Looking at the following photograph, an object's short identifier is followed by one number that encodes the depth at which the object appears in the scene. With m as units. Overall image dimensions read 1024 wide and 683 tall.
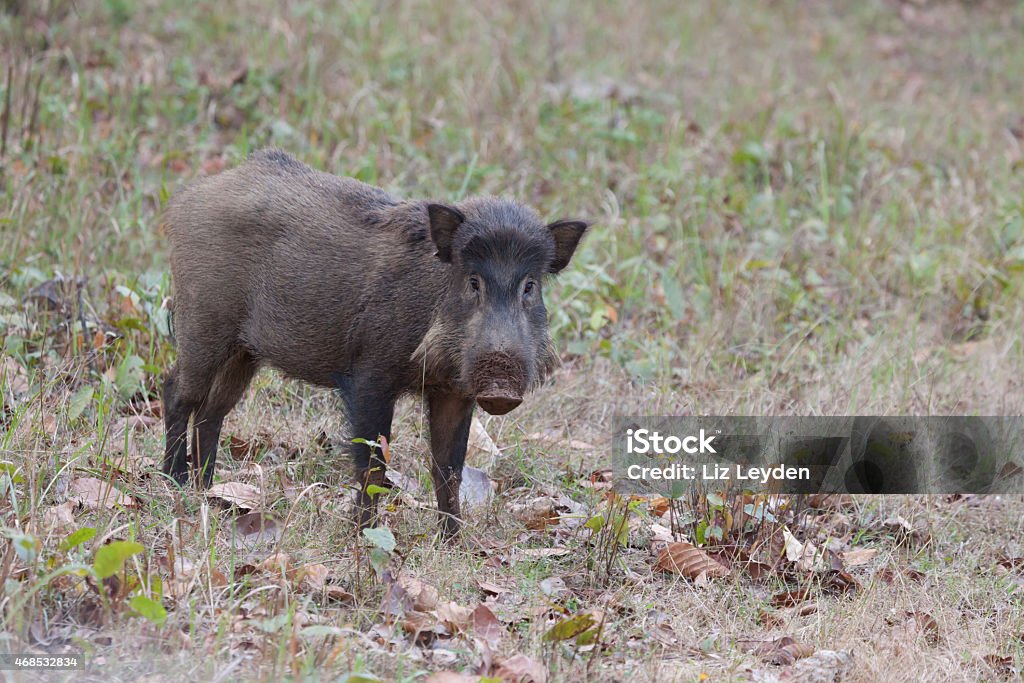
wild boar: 9.01
